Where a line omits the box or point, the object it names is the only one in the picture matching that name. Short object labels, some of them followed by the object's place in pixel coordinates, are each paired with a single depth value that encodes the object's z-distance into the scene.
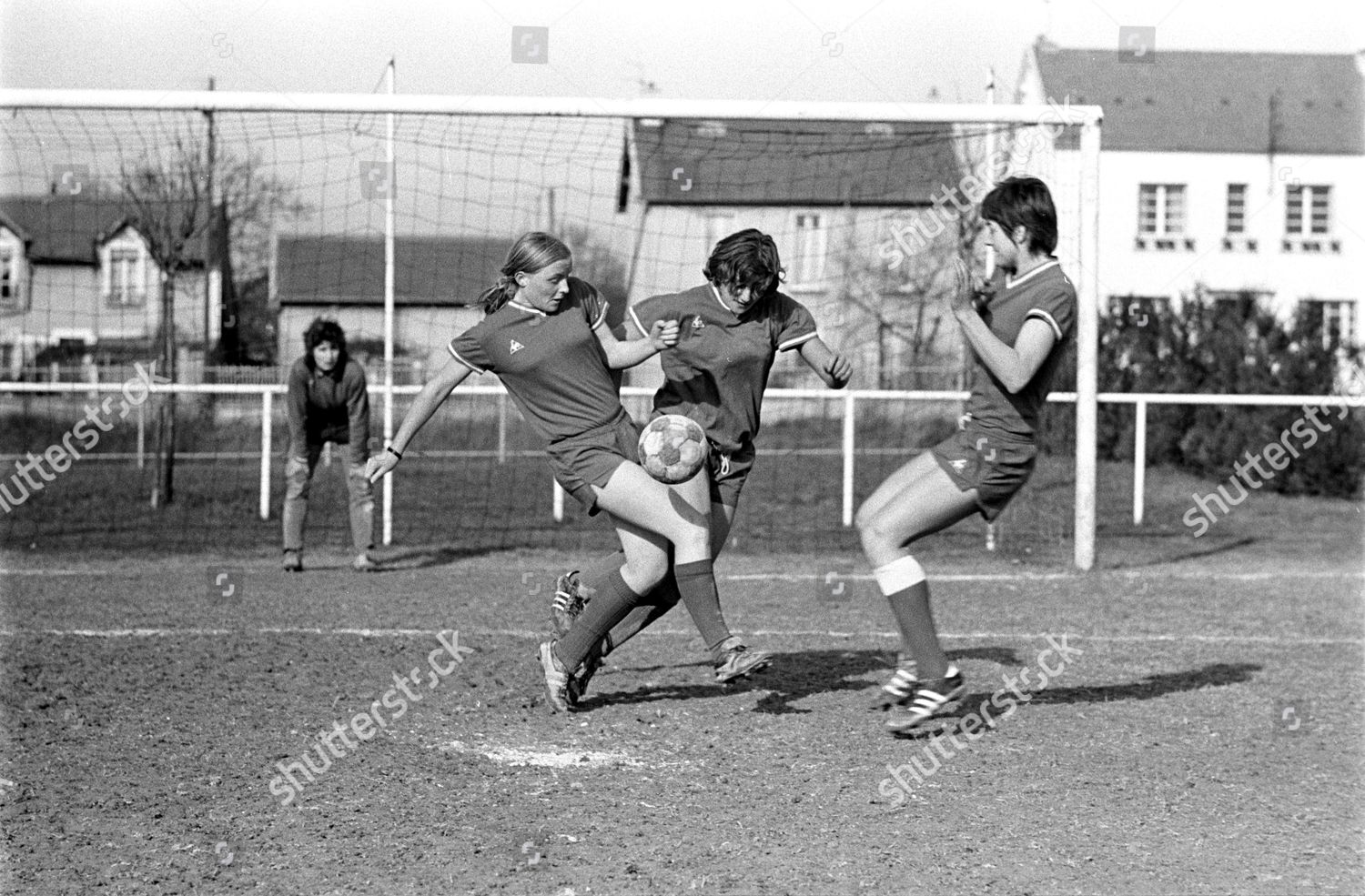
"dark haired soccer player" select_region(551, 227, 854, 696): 6.38
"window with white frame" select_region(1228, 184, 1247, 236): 45.66
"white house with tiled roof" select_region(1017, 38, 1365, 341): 45.00
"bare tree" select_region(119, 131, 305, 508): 17.58
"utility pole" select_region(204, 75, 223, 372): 17.19
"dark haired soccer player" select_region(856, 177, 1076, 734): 5.93
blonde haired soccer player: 6.33
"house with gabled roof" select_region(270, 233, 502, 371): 16.00
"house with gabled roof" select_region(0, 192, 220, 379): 17.41
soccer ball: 6.11
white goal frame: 12.05
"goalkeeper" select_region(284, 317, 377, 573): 11.91
